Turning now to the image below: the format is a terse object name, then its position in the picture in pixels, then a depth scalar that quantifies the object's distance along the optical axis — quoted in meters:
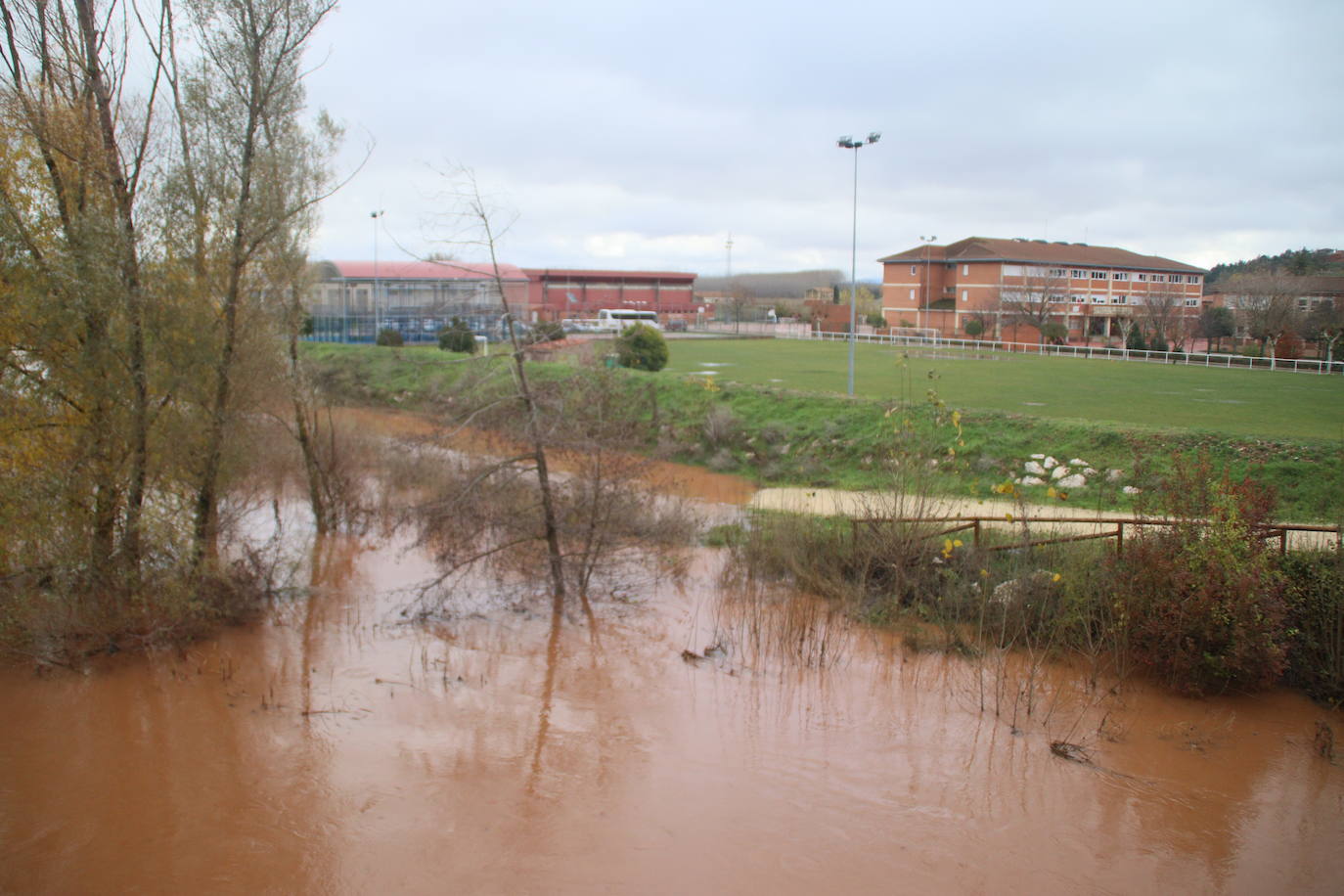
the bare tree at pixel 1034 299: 53.75
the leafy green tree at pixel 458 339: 42.34
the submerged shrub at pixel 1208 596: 10.85
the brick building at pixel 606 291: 75.94
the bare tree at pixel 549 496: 13.54
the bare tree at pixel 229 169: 13.65
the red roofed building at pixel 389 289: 52.12
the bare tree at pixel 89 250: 11.41
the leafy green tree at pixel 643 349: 35.78
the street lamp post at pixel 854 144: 28.97
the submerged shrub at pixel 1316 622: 11.00
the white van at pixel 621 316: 64.00
